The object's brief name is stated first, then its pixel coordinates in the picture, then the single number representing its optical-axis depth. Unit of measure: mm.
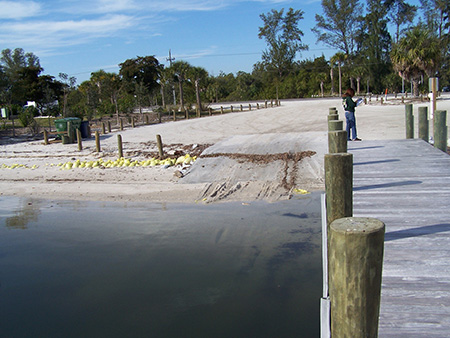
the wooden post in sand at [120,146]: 18452
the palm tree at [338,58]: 65688
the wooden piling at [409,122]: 12239
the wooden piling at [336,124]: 8672
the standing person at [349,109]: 12650
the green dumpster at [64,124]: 24828
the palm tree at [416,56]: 40656
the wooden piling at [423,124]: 11242
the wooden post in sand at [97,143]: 20591
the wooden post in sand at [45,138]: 25147
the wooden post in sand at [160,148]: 17522
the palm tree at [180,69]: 51219
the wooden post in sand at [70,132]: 24531
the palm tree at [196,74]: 50531
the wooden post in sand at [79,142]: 21695
